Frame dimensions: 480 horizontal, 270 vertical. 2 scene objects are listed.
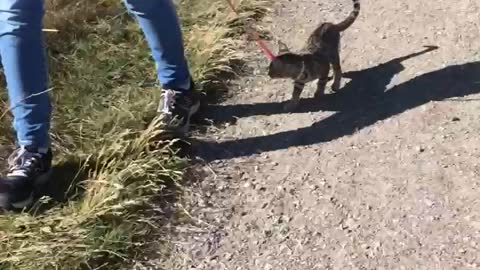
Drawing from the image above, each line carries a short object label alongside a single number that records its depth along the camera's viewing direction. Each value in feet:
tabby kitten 13.43
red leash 15.48
